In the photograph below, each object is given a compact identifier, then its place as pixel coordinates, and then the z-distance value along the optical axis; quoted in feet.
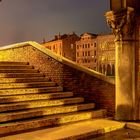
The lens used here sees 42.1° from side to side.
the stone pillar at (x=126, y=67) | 16.16
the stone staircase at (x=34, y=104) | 14.53
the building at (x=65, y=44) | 166.78
